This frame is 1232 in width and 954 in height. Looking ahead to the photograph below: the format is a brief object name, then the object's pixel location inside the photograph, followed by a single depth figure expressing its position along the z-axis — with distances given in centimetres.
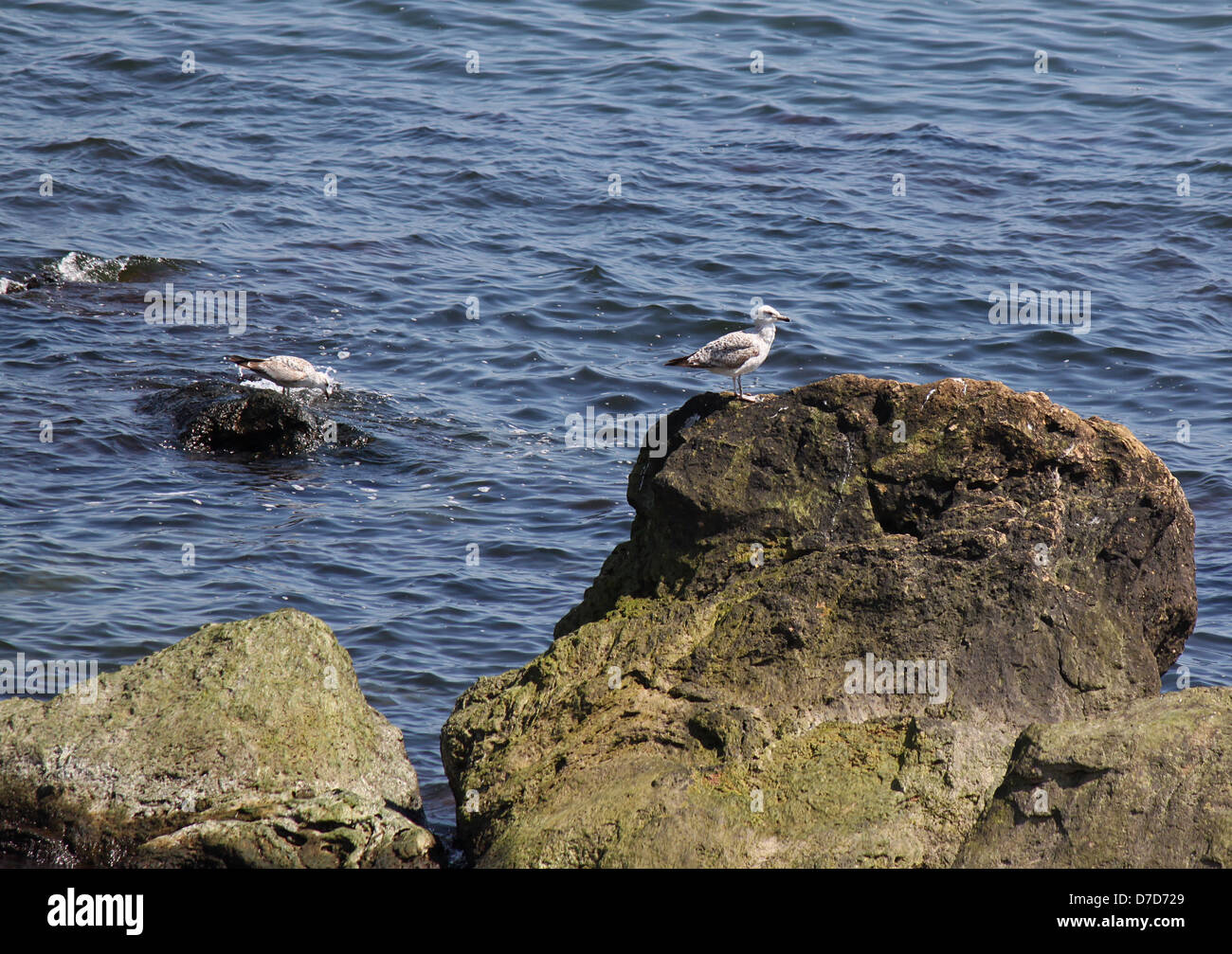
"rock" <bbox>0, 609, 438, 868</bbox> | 1053
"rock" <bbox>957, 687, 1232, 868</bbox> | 891
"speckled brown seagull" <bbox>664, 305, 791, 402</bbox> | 1442
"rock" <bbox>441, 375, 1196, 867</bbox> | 982
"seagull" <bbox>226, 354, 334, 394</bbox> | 2127
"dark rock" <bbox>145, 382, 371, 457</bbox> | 2086
